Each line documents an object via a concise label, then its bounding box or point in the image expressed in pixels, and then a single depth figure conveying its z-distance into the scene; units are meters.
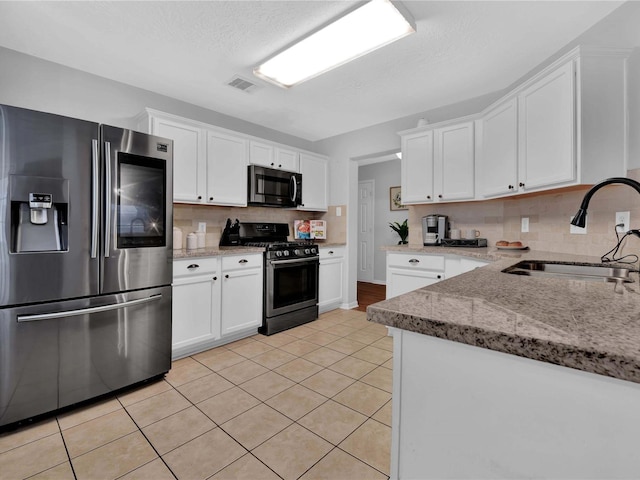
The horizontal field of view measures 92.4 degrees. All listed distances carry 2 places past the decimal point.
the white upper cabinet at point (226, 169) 3.03
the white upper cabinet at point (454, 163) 2.94
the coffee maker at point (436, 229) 3.25
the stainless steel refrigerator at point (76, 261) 1.65
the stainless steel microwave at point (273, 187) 3.36
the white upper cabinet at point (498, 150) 2.46
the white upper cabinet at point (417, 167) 3.19
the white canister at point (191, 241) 2.95
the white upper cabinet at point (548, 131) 1.96
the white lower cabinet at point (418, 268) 2.70
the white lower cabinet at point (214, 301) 2.52
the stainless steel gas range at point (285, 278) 3.16
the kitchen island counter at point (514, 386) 0.43
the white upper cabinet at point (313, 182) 4.02
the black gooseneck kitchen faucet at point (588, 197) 1.15
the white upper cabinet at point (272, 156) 3.42
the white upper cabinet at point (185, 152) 2.67
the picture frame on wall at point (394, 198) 5.80
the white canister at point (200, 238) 3.04
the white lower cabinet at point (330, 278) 3.88
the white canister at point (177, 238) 2.90
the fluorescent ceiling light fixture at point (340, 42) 1.84
